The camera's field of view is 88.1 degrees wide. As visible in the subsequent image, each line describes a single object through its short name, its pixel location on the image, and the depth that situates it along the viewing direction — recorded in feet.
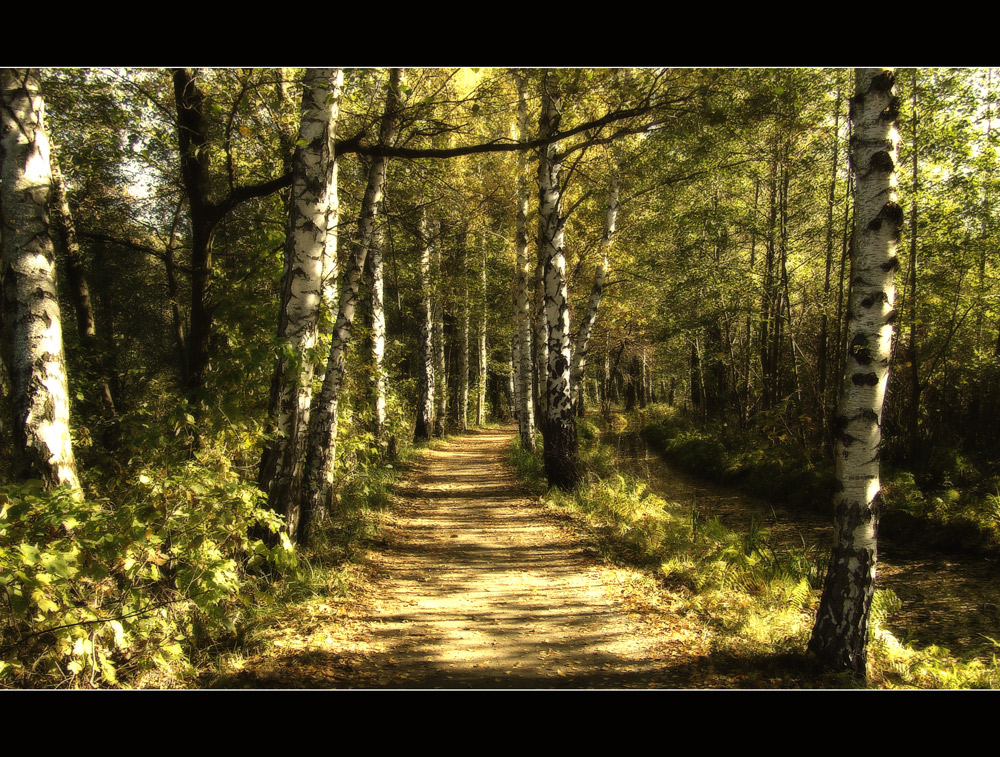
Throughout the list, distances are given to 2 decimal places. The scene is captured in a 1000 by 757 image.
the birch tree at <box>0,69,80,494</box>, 12.96
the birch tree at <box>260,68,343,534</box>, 17.17
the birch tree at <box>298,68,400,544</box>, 24.11
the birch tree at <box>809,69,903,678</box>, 12.21
